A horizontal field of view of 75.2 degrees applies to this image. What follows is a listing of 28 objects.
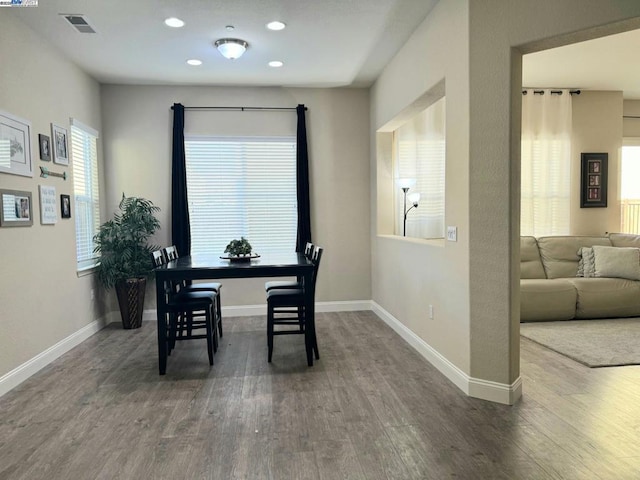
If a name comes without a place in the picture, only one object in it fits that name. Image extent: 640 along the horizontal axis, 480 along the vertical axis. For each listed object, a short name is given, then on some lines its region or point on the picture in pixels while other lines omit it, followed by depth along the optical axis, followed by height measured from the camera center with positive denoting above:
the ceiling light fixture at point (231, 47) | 3.79 +1.58
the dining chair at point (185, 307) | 3.46 -0.73
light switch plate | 3.02 -0.14
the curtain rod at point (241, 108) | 5.29 +1.42
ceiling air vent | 3.38 +1.67
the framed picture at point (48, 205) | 3.67 +0.16
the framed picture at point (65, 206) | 4.05 +0.16
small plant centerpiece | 3.83 -0.29
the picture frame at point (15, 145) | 3.12 +0.62
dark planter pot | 4.79 -0.92
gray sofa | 4.69 -0.78
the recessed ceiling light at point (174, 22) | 3.43 +1.66
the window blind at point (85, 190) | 4.49 +0.36
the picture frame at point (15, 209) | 3.09 +0.12
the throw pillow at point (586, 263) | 5.08 -0.63
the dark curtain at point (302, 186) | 5.36 +0.41
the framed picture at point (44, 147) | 3.70 +0.69
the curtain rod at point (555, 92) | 5.59 +1.64
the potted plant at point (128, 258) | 4.71 -0.41
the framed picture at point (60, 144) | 3.93 +0.76
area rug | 3.51 -1.23
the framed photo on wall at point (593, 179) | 5.71 +0.46
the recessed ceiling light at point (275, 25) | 3.53 +1.66
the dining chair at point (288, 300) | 3.59 -0.71
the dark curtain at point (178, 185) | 5.14 +0.44
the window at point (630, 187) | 6.25 +0.37
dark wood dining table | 3.35 -0.45
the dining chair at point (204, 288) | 4.08 -0.69
